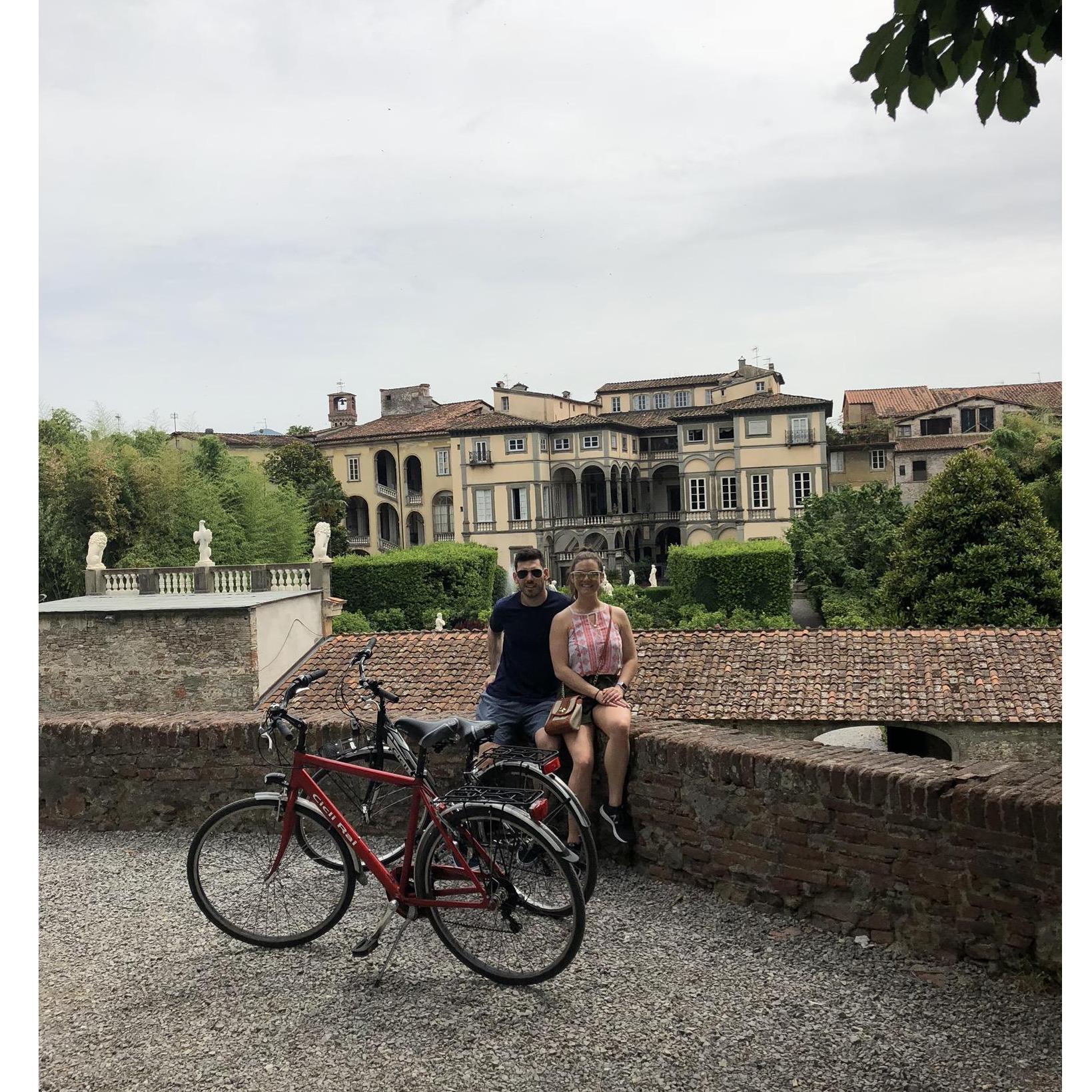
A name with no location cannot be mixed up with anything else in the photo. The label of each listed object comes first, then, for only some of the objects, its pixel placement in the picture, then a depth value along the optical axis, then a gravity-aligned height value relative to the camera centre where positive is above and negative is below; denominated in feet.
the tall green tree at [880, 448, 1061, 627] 79.05 -0.36
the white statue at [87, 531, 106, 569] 112.37 +1.08
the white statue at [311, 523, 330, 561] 104.27 +1.39
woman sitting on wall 14.88 -1.61
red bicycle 11.79 -3.59
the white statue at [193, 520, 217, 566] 107.24 +1.41
